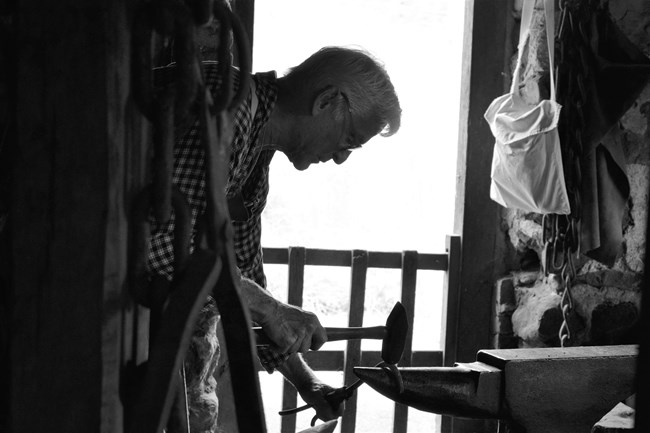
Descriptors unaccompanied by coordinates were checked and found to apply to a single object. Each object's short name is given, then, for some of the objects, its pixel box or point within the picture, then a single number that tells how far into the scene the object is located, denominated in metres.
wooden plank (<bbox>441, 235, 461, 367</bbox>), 3.25
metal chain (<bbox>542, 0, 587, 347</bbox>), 2.56
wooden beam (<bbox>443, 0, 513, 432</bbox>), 3.17
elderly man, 1.73
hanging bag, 2.58
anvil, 1.41
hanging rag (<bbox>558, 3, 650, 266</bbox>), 2.49
